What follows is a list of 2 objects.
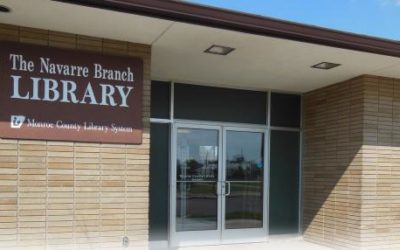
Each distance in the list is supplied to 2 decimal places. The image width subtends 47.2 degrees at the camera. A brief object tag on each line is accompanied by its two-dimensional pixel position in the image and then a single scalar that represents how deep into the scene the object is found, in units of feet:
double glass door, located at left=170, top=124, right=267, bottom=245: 26.84
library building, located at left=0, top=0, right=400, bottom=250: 17.33
